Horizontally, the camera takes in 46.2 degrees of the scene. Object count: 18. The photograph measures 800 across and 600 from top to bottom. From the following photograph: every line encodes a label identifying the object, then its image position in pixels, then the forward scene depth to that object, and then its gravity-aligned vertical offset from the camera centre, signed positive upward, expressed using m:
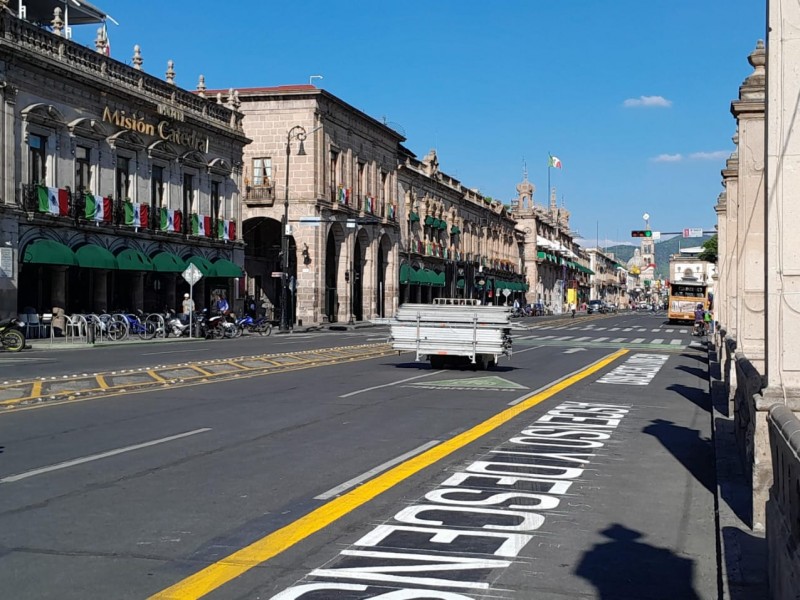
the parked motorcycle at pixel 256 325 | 45.22 -1.24
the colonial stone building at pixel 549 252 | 131.88 +7.28
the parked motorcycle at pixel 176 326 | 39.62 -1.13
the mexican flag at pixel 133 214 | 41.38 +3.80
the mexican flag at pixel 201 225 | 47.28 +3.82
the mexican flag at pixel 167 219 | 44.34 +3.82
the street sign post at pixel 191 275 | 37.97 +1.00
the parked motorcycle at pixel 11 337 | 28.69 -1.16
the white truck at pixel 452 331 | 22.12 -0.73
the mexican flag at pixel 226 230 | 49.88 +3.77
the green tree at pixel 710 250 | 91.16 +5.05
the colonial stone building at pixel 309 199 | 59.19 +6.60
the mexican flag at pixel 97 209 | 38.47 +3.79
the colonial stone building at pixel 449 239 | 79.50 +6.15
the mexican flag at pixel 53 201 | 35.78 +3.83
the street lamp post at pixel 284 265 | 49.62 +1.86
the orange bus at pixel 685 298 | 75.56 +0.20
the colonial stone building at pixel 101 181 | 34.88 +5.20
